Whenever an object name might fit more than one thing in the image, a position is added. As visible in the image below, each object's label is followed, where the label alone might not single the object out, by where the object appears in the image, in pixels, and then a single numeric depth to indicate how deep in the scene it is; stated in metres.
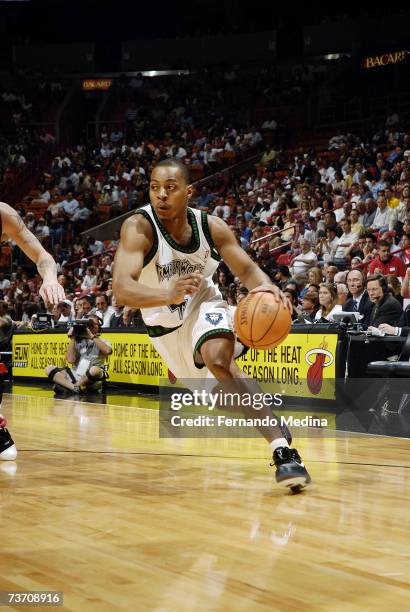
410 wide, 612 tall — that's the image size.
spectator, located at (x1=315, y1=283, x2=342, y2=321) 9.54
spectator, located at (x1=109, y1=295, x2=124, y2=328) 12.88
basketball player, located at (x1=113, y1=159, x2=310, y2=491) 4.70
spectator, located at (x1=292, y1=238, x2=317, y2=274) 12.72
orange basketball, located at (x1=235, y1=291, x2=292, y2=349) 4.52
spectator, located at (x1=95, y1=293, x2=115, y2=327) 13.05
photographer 11.59
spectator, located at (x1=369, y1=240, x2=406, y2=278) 10.55
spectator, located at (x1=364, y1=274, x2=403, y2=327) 8.65
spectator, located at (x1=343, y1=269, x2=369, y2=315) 9.57
